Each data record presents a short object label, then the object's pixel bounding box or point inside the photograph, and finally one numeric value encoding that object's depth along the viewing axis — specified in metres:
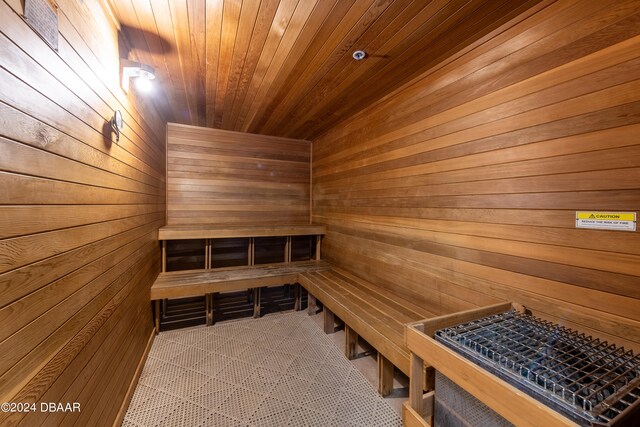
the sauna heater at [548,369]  0.81
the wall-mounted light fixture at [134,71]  1.83
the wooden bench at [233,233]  3.23
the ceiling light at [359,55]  1.95
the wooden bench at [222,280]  2.91
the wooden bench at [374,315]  1.80
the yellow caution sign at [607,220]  1.16
